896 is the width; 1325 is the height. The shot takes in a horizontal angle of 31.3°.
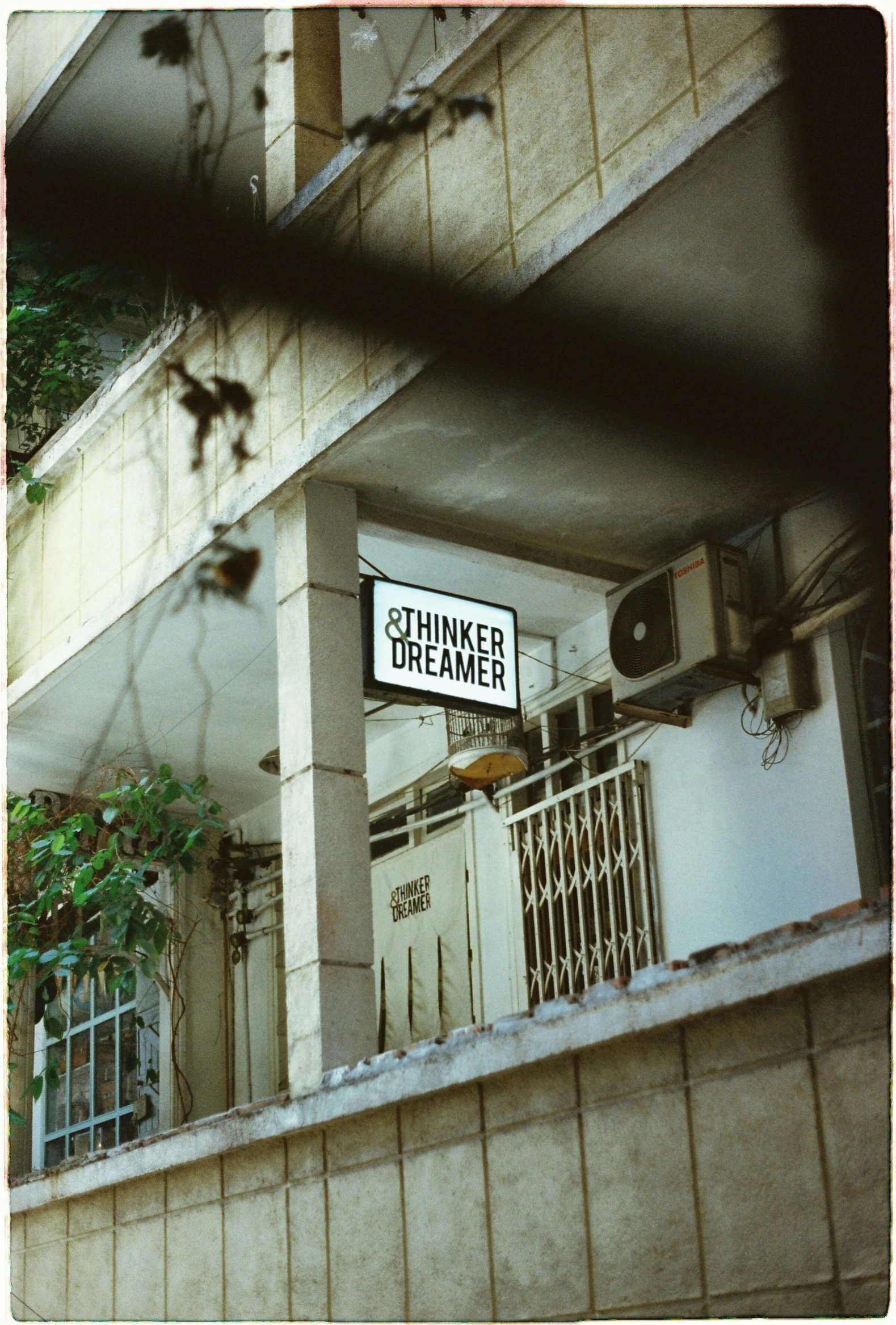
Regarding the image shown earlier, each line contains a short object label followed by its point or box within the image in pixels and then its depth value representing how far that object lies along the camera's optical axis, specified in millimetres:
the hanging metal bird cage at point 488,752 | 7695
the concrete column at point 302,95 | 7016
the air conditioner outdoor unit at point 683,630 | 6711
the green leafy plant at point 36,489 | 8664
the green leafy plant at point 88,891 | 7781
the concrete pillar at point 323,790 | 5789
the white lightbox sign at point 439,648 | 6531
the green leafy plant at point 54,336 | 9289
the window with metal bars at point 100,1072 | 10297
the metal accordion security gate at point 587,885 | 7457
